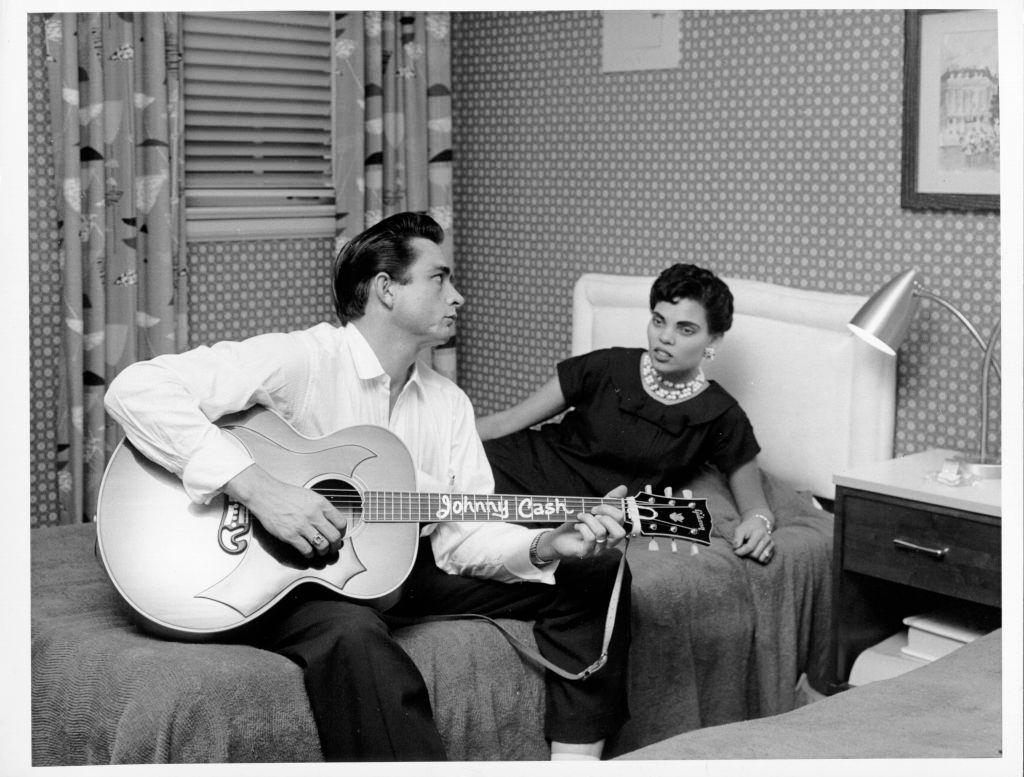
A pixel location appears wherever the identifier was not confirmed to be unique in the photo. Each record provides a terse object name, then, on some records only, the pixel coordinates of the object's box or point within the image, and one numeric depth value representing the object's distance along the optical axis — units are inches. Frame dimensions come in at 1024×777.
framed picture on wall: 98.0
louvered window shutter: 130.6
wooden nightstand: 88.9
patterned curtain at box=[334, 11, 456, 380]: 136.5
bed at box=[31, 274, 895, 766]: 68.2
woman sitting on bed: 103.2
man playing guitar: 69.9
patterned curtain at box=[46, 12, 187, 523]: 117.9
